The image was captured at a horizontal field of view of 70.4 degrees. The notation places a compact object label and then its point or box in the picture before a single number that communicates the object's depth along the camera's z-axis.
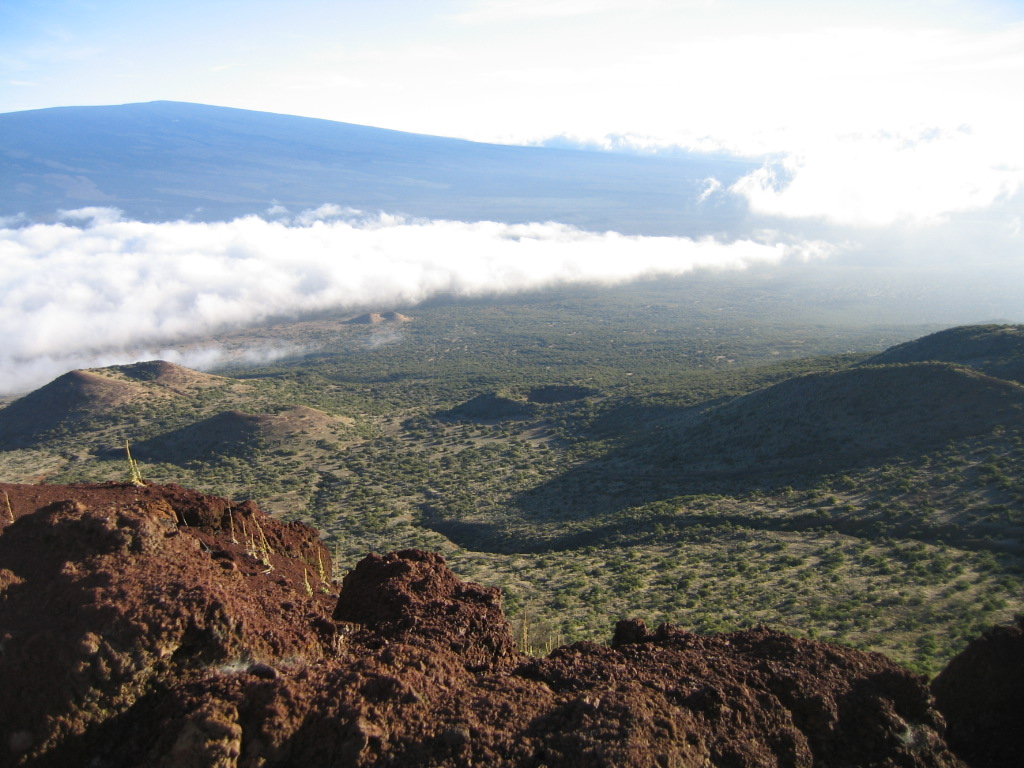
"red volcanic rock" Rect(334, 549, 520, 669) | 8.30
